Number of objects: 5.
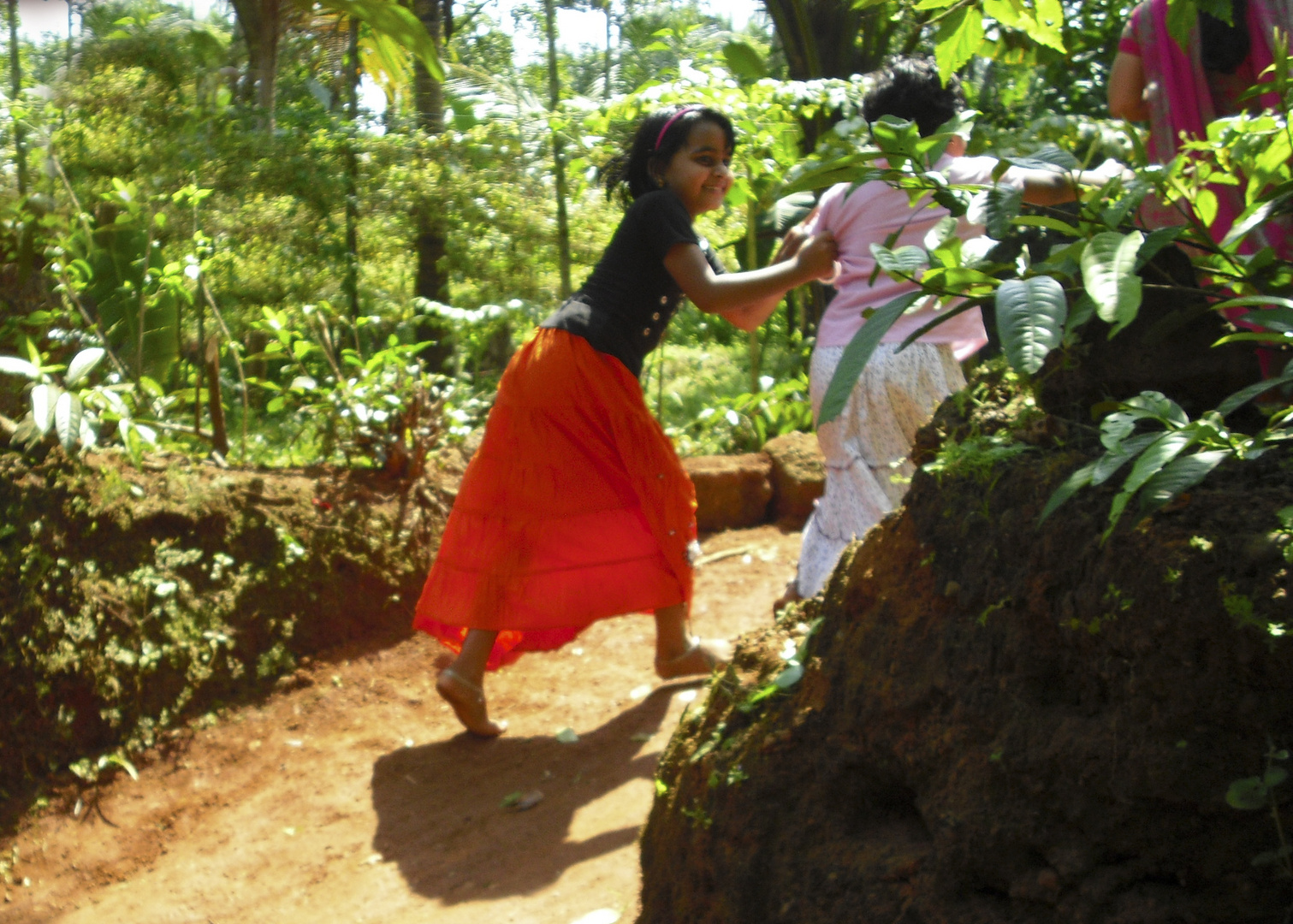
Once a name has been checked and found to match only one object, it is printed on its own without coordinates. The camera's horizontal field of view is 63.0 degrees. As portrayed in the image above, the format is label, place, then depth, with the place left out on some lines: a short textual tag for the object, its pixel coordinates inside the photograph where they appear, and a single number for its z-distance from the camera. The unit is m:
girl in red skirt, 3.01
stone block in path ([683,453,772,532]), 5.05
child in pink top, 2.98
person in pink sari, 2.57
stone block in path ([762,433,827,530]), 5.09
